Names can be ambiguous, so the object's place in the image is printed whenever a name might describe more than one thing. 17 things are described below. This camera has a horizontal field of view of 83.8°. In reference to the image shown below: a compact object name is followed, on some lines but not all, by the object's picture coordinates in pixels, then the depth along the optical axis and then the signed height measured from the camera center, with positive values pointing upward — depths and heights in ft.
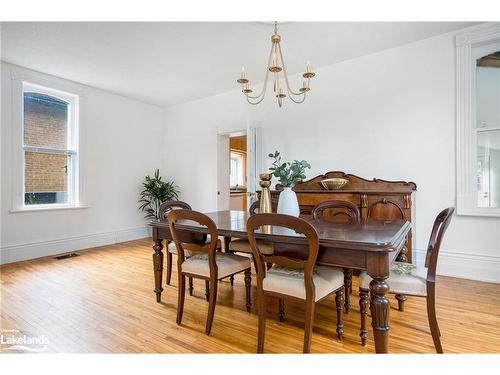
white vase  7.38 -0.42
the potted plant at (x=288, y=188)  7.39 -0.02
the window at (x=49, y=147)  13.48 +2.09
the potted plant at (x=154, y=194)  18.04 -0.44
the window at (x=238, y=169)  25.66 +1.71
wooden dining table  4.80 -1.07
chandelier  7.52 +4.53
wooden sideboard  10.02 -0.34
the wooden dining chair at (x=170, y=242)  8.21 -1.43
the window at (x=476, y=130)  10.09 +2.05
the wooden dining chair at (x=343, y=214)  7.25 -0.92
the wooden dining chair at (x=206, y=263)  6.33 -1.90
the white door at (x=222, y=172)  17.39 +0.98
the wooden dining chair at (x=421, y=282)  5.49 -1.96
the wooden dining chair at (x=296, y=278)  4.97 -1.85
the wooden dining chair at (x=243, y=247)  7.37 -1.76
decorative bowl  11.53 +0.17
